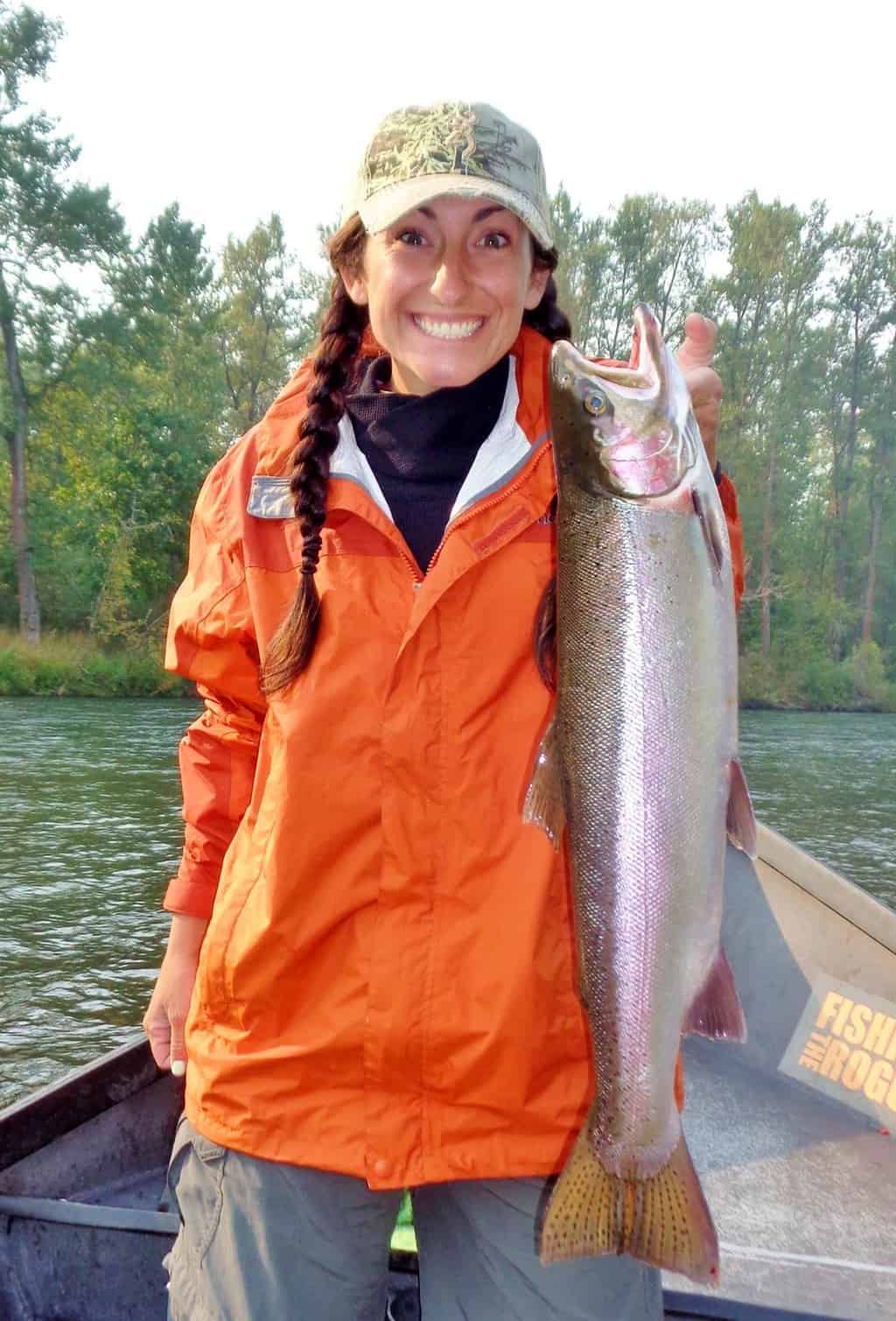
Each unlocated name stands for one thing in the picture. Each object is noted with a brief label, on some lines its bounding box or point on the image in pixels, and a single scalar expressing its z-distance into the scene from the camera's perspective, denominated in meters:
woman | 1.80
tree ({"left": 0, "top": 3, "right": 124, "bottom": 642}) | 27.56
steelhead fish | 1.82
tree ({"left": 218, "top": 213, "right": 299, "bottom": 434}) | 33.28
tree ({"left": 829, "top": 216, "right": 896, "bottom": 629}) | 34.34
